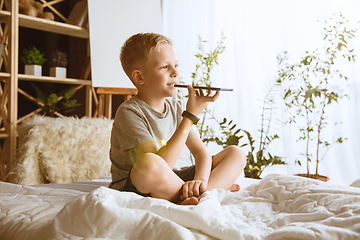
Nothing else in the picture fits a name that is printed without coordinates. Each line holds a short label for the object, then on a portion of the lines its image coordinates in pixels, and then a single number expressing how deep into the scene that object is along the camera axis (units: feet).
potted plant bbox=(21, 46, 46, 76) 8.69
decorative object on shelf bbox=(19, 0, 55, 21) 8.18
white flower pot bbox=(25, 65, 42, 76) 8.67
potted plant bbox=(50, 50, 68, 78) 9.12
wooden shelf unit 7.47
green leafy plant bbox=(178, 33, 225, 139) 8.34
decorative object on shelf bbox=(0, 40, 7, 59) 7.53
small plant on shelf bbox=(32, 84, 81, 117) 9.27
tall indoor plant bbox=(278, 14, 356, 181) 6.61
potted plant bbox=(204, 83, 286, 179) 7.14
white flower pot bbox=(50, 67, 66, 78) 9.10
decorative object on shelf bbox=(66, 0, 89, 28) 9.23
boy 3.46
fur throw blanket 6.20
